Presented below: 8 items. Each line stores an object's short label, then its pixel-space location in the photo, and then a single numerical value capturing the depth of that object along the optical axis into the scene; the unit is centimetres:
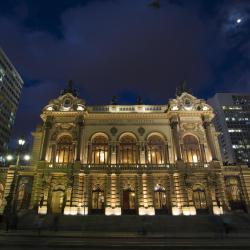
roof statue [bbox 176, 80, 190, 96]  4266
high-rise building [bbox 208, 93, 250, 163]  9869
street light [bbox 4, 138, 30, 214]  2468
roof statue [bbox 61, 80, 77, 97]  4195
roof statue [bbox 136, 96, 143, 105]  4214
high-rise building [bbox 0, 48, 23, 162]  7669
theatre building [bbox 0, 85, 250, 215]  3362
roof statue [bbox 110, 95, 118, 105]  4223
